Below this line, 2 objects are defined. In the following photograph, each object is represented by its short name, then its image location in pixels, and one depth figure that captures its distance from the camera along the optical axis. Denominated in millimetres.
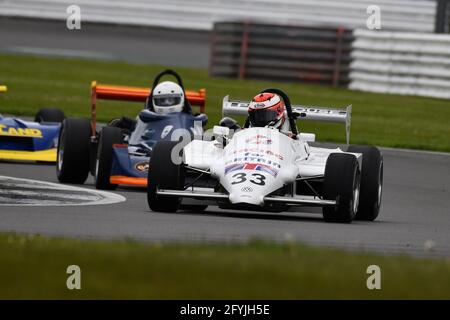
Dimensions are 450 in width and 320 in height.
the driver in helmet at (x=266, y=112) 12328
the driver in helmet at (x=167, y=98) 15164
